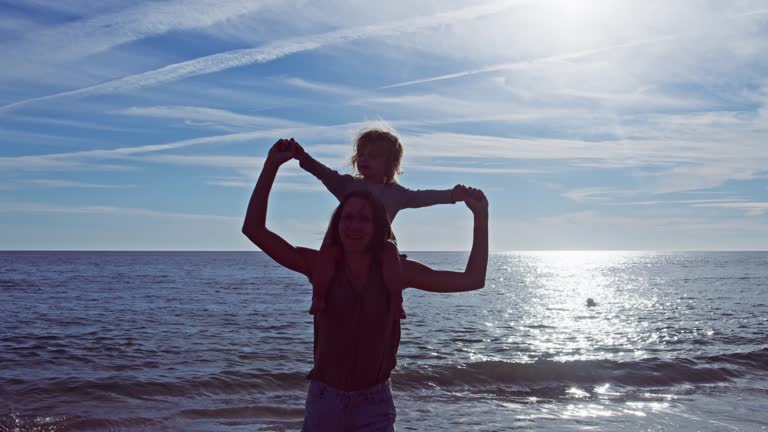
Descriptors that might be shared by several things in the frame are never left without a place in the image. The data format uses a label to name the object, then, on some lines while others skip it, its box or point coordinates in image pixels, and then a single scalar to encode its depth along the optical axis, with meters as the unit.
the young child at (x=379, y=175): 4.47
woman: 3.34
